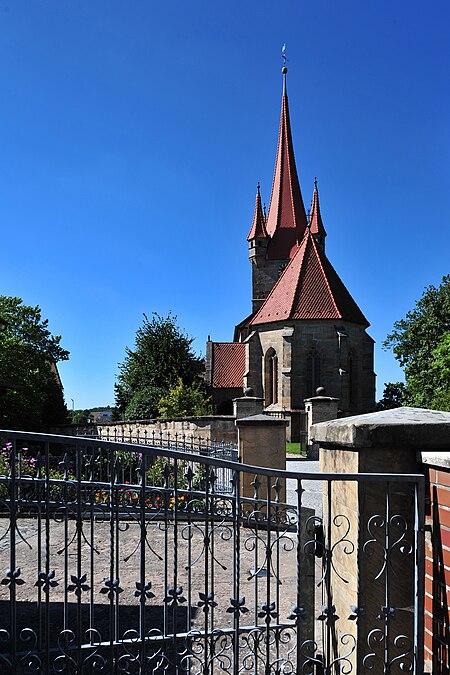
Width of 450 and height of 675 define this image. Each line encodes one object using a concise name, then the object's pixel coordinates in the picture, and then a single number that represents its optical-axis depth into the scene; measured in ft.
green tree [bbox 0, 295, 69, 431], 92.02
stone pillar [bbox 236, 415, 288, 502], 28.71
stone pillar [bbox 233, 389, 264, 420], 58.18
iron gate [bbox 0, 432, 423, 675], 7.85
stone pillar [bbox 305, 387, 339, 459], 58.75
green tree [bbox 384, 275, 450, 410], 93.04
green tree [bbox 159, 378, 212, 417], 88.53
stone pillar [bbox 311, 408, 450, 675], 7.72
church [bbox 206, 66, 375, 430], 97.55
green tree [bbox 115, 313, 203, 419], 110.73
